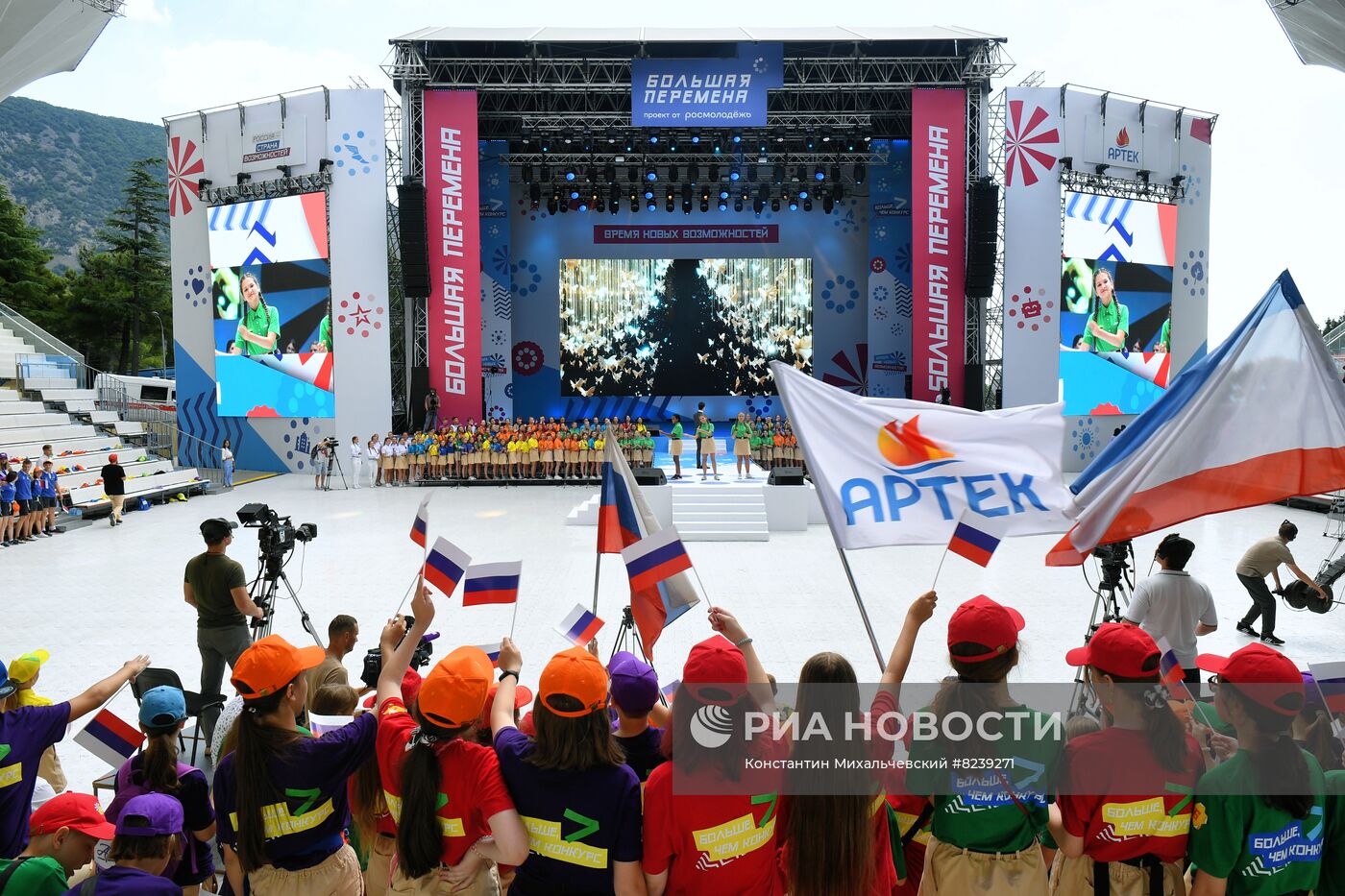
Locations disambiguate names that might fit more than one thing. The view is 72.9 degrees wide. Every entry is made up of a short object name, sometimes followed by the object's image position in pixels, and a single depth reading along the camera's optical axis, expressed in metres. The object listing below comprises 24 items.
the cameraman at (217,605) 5.59
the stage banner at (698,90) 20.44
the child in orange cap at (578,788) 2.38
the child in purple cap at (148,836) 2.47
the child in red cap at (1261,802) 2.38
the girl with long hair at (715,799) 2.38
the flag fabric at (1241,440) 3.95
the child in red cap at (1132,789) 2.46
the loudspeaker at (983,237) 20.48
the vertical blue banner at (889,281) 26.89
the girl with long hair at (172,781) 3.04
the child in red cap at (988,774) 2.52
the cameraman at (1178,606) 5.03
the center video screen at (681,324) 27.95
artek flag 3.92
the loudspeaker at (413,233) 20.48
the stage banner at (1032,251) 21.39
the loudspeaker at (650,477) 15.33
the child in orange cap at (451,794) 2.46
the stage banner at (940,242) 21.31
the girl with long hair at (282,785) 2.66
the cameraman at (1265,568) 7.76
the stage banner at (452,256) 21.00
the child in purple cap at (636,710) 2.60
